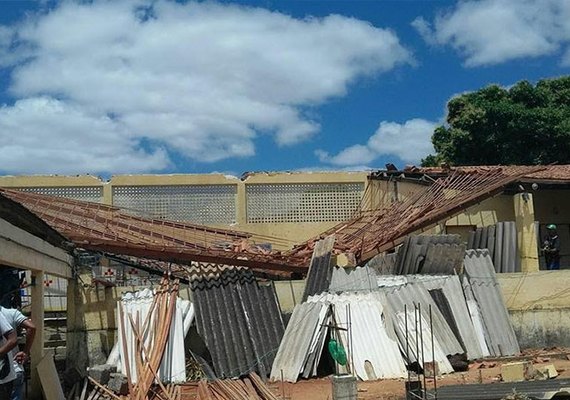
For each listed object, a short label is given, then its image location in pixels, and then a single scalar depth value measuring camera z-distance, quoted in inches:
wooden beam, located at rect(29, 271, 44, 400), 391.3
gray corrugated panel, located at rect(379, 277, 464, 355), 483.8
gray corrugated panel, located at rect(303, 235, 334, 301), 508.7
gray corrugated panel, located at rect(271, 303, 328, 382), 455.8
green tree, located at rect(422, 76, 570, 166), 904.9
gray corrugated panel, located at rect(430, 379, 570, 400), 317.4
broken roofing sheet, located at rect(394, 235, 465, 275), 542.0
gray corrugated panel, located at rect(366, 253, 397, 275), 573.9
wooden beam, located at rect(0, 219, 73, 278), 328.5
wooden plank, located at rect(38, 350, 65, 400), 351.3
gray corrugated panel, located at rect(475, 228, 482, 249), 624.0
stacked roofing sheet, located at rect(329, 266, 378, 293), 505.4
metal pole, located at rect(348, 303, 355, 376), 448.5
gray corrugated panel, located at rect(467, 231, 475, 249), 632.4
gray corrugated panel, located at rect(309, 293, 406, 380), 451.5
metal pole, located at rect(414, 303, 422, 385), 394.2
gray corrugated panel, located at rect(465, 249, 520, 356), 522.6
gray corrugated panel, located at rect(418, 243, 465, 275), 541.6
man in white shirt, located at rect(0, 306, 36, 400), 233.3
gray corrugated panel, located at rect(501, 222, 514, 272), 604.1
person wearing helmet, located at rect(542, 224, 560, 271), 663.8
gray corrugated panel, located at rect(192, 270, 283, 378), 472.4
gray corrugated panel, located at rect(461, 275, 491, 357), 512.7
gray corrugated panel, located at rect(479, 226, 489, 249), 618.4
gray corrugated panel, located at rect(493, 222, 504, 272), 605.5
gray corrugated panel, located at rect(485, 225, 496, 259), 610.9
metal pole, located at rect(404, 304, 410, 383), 436.8
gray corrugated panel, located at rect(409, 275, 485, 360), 504.4
